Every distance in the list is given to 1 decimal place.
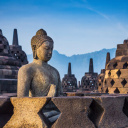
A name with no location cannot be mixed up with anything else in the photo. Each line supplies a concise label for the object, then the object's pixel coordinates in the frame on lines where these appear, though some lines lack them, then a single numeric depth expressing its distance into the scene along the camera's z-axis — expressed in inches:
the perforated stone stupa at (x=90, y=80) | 1163.9
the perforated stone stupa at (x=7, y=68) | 319.3
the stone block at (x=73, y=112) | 112.1
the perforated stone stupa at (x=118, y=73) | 381.1
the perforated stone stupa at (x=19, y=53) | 772.0
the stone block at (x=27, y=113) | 112.9
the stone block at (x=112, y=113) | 119.6
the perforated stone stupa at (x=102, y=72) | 713.1
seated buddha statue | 142.6
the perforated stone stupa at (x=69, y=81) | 1267.2
